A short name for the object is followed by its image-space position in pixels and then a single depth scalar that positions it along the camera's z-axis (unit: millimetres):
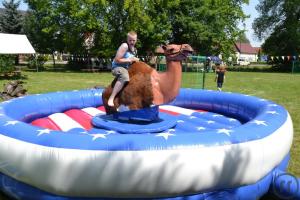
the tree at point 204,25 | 35500
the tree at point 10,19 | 37969
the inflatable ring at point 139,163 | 4219
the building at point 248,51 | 90412
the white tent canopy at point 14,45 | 22203
